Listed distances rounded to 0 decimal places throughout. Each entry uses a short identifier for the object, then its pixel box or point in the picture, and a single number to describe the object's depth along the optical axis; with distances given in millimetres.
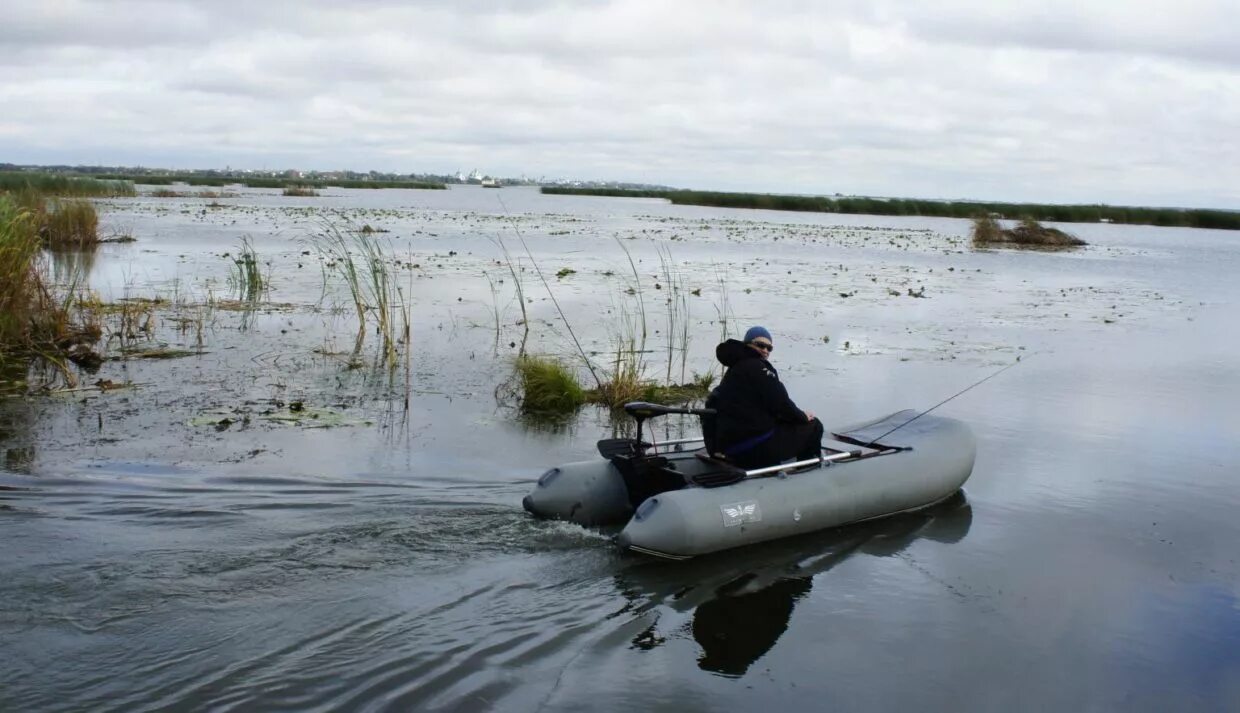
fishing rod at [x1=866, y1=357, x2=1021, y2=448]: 8813
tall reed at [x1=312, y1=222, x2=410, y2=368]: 12984
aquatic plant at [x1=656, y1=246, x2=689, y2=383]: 13785
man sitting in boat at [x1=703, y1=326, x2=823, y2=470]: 7500
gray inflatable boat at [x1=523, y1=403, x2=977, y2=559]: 6988
